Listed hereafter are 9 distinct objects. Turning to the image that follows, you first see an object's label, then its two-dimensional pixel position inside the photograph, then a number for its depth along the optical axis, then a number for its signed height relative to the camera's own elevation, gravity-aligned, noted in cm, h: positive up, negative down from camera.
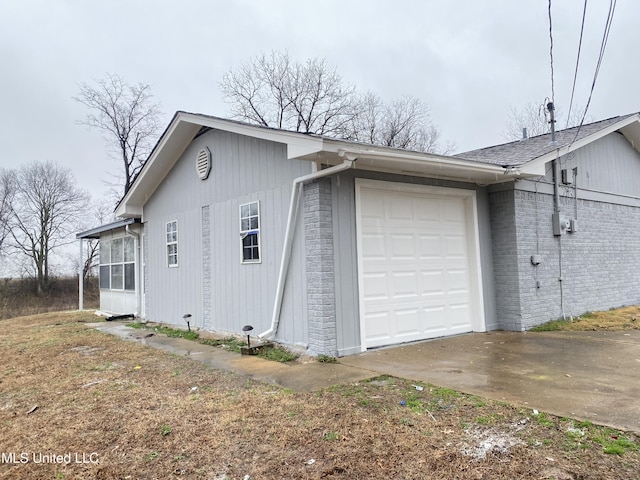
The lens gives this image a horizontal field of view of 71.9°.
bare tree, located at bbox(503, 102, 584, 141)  2351 +740
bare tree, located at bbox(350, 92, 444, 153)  2550 +804
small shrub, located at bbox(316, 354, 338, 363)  564 -125
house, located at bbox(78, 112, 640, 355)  606 +45
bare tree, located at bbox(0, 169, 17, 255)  2777 +477
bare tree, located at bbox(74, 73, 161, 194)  2462 +865
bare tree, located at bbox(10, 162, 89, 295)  2788 +367
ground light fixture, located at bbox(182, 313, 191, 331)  882 -104
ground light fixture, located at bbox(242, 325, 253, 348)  633 -93
